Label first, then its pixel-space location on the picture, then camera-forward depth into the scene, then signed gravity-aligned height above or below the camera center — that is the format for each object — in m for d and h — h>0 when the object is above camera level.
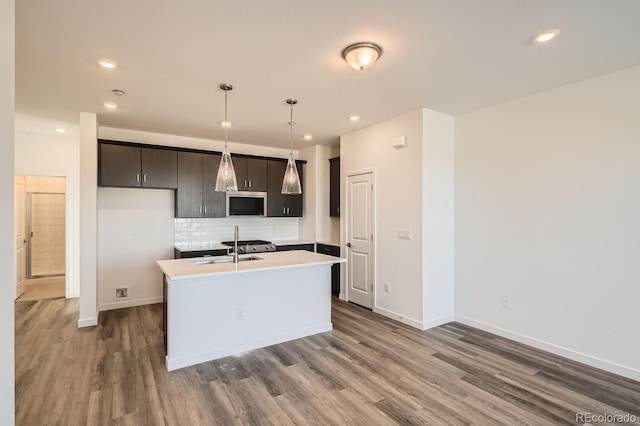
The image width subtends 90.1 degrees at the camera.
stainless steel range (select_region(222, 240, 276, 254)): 5.27 -0.54
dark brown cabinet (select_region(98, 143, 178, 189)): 4.57 +0.72
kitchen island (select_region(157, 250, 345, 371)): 3.06 -0.96
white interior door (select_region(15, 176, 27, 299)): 5.52 -0.35
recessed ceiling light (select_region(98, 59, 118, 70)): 2.71 +1.30
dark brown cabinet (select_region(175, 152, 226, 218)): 5.10 +0.43
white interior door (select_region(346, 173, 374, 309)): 4.79 -0.40
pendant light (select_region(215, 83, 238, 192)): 3.11 +0.37
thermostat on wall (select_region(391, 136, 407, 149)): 4.15 +0.94
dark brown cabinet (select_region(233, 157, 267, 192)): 5.58 +0.74
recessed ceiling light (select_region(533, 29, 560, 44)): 2.24 +1.27
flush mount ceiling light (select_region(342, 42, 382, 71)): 2.42 +1.24
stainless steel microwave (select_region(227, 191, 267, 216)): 5.55 +0.20
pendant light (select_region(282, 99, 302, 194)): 3.46 +0.37
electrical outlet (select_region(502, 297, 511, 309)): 3.70 -1.04
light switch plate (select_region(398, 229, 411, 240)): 4.14 -0.27
